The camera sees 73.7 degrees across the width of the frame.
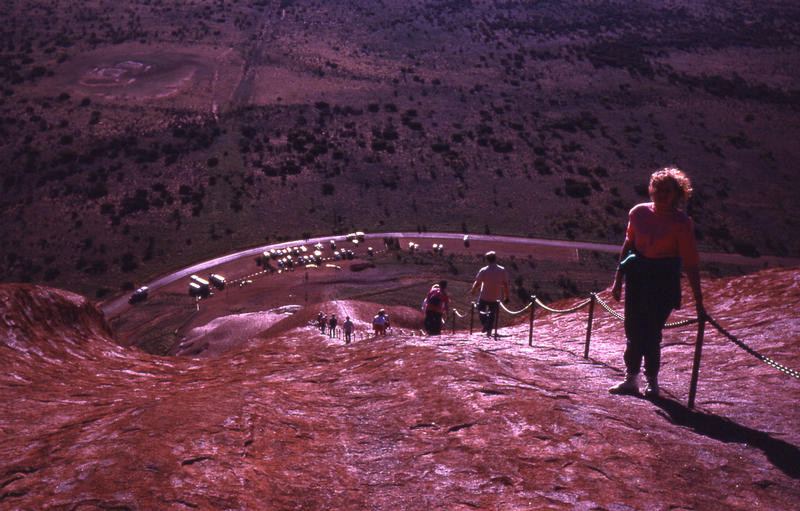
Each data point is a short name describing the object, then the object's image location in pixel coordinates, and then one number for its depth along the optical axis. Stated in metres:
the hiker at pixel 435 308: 11.12
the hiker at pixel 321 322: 20.54
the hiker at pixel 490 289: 9.82
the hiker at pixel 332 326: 20.18
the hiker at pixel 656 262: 5.16
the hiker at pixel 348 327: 17.09
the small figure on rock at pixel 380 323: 14.90
